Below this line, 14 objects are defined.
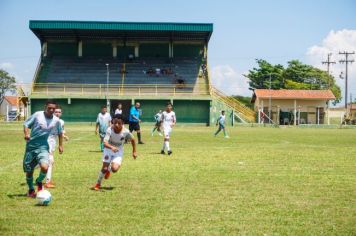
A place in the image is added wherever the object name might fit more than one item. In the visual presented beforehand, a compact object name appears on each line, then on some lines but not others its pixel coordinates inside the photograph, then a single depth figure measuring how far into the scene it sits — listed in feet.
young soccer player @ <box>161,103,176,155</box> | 64.74
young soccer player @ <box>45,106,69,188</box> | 36.19
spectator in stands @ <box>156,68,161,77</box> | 198.86
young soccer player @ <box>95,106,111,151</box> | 62.13
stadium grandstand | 184.96
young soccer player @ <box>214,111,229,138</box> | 109.66
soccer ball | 28.58
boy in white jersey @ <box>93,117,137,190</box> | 35.83
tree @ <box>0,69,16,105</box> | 387.75
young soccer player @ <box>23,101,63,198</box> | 31.81
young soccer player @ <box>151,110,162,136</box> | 114.42
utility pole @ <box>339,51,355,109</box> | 265.11
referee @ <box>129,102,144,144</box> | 80.53
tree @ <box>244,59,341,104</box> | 322.75
